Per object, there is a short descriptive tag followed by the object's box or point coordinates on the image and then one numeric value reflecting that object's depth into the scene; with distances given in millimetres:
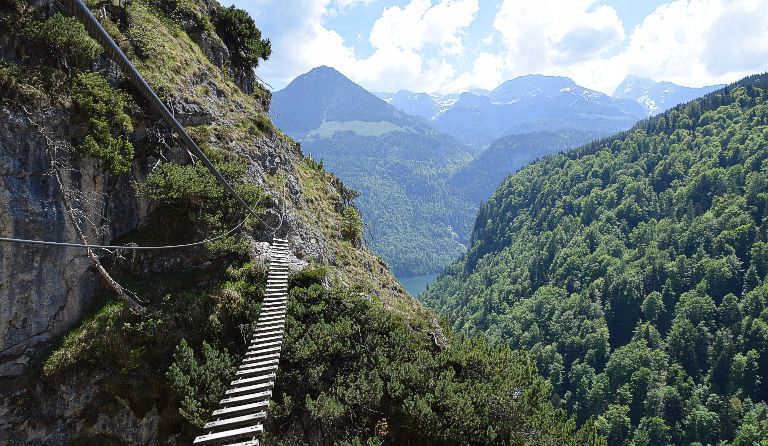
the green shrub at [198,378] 13672
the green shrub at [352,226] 30953
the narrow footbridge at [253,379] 10445
